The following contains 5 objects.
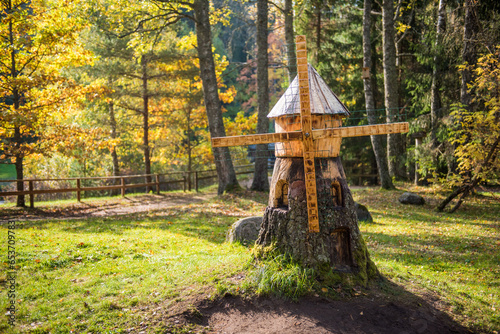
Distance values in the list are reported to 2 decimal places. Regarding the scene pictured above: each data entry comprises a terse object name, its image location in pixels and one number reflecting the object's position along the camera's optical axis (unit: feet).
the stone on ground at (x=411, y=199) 45.78
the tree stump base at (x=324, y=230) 18.84
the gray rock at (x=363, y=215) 37.37
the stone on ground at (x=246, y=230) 28.09
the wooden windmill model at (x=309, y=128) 17.52
